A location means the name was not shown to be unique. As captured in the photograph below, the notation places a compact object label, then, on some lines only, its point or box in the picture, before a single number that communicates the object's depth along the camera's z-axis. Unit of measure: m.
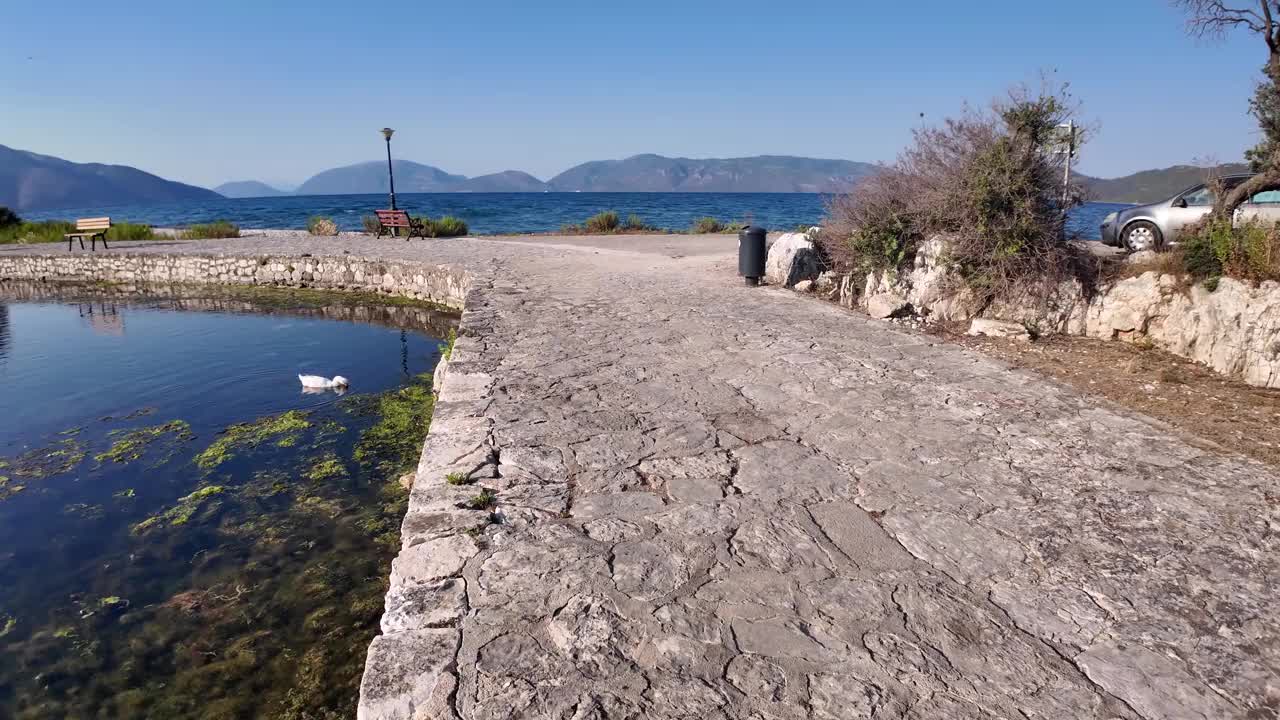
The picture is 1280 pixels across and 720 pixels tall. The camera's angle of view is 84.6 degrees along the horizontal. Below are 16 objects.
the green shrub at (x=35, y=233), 20.91
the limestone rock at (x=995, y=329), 6.98
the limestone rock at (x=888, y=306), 8.16
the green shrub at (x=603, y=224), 21.75
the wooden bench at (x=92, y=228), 17.52
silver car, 9.97
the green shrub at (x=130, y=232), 20.17
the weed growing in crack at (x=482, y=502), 3.43
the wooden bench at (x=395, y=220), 19.00
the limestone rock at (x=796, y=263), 10.27
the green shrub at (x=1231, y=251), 5.62
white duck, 7.86
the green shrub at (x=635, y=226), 22.06
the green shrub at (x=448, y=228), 20.88
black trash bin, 10.28
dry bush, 7.26
